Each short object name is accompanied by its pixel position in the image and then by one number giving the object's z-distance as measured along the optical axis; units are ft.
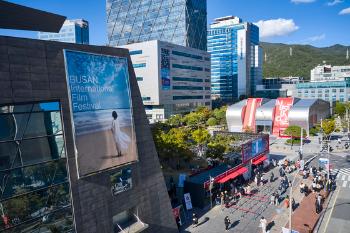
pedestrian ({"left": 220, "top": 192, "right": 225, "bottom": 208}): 108.68
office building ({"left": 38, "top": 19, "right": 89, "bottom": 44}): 646.74
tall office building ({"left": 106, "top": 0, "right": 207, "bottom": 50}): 444.14
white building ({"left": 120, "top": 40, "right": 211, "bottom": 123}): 340.59
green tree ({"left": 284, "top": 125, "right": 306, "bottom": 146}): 230.07
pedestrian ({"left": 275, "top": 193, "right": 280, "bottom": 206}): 108.95
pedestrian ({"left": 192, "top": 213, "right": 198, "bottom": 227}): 92.02
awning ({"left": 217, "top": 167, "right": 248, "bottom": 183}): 114.92
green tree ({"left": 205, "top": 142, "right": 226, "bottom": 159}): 153.27
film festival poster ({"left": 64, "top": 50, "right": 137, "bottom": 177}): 61.41
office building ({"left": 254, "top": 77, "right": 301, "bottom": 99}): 606.01
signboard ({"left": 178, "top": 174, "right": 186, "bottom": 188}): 111.98
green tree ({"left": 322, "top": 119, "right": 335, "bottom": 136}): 230.68
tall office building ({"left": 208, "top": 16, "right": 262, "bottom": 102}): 608.19
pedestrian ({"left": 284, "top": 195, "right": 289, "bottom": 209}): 106.93
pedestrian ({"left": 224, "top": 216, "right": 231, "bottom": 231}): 89.15
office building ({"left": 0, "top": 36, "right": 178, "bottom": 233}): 52.21
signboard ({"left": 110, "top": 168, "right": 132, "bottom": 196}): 69.01
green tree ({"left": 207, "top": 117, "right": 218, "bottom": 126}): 319.68
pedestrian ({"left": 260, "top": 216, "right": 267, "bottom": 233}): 86.48
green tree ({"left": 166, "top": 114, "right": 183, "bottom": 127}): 298.60
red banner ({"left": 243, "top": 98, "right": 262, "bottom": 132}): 282.97
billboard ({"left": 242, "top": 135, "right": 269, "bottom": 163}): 133.25
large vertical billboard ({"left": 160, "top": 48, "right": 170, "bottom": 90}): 344.08
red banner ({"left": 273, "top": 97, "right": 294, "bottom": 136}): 269.44
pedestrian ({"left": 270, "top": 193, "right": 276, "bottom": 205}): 108.99
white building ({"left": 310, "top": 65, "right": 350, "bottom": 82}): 626.72
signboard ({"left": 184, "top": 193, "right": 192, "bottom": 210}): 101.04
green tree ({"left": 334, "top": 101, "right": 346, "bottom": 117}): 394.89
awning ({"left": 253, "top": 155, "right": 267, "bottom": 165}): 144.14
